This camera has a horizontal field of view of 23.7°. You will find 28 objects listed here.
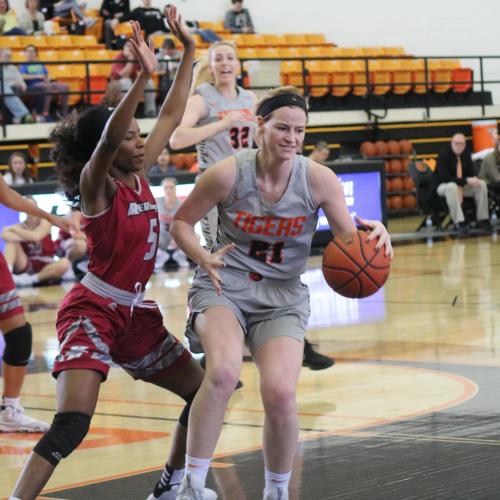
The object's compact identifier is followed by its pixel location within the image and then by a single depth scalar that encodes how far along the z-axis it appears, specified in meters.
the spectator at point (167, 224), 14.11
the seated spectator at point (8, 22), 20.06
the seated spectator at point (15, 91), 17.52
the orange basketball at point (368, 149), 21.16
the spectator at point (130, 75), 18.44
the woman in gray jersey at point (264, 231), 4.36
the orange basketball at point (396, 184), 21.75
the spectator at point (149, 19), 21.34
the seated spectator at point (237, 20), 24.11
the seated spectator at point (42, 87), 17.89
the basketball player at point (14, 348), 5.81
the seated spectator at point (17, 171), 14.21
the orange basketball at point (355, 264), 4.51
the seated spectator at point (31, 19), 20.78
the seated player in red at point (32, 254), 12.80
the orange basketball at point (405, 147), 21.80
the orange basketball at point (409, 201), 22.03
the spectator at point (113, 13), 21.75
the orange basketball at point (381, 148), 21.36
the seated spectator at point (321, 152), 16.02
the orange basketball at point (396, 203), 21.70
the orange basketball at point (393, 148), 21.66
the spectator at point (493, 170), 18.69
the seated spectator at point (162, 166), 15.24
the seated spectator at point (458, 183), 17.97
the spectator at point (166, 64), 19.00
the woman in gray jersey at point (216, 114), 6.92
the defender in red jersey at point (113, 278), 4.07
